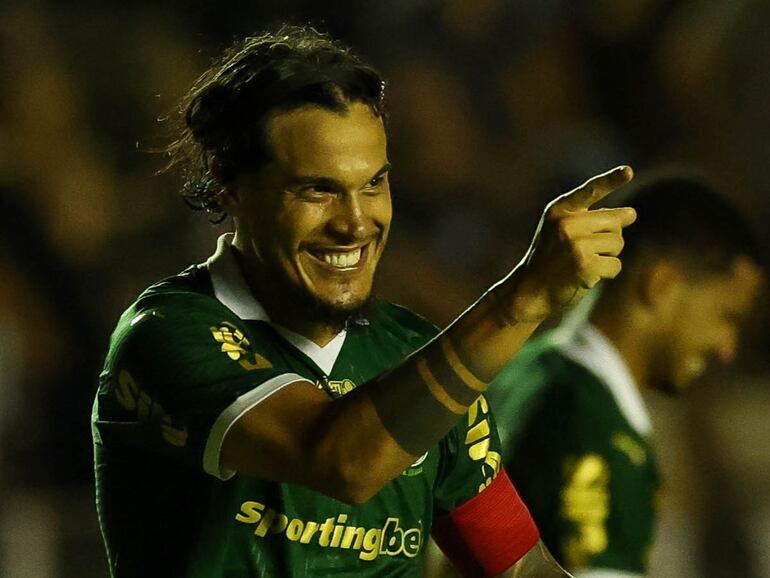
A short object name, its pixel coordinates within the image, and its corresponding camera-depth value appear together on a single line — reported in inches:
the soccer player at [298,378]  258.1
